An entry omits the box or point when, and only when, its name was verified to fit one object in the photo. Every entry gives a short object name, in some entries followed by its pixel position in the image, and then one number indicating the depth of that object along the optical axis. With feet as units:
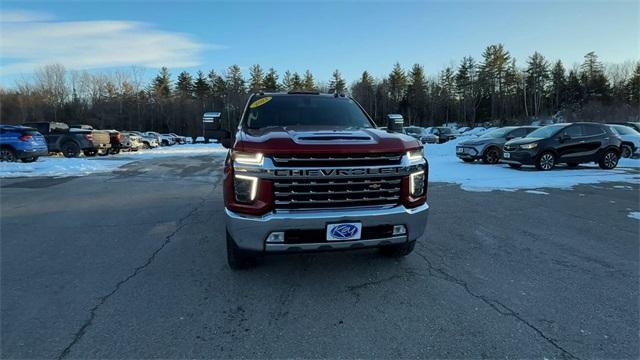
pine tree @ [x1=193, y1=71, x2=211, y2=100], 253.44
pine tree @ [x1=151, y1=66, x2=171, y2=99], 246.47
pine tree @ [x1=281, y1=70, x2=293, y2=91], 264.23
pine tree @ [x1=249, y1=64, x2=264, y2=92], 260.83
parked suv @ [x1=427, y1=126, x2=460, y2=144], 121.29
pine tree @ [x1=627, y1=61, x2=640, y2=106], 211.00
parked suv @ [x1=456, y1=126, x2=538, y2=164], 51.18
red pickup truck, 11.12
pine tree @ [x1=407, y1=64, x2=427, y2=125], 258.37
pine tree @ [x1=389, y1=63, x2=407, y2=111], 268.21
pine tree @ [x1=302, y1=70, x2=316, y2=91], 260.99
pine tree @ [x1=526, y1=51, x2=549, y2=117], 233.96
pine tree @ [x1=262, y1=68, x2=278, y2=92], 257.48
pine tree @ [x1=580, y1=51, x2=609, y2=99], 215.10
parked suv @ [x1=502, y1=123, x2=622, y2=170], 42.70
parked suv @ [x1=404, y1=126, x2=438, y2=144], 108.32
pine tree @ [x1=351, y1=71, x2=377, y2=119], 268.82
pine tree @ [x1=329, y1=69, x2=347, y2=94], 276.12
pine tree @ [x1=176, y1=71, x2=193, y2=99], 259.17
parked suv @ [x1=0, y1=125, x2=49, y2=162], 53.26
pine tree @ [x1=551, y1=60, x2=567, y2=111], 229.25
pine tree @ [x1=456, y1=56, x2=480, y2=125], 244.22
